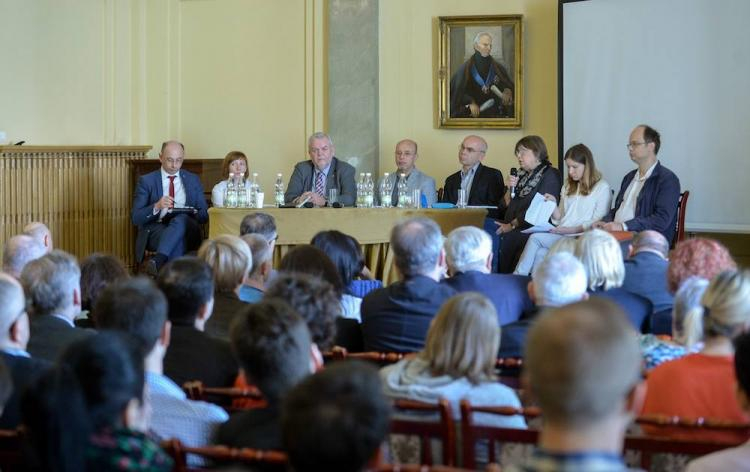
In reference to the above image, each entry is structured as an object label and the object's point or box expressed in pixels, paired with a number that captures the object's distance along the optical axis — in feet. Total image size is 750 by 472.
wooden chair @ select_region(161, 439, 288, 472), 8.00
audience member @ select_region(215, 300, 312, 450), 8.65
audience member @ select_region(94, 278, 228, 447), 9.71
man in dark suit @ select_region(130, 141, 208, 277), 30.12
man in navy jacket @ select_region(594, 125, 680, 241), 26.58
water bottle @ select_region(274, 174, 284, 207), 28.96
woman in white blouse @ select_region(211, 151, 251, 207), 30.60
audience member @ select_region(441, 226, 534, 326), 16.02
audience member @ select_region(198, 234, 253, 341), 15.52
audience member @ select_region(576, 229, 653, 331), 15.67
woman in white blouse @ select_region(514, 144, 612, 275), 27.94
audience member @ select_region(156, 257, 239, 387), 11.97
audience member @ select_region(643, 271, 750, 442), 10.36
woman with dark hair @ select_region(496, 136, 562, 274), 28.66
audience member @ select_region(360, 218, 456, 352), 14.26
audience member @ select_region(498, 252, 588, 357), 13.50
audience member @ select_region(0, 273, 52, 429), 10.20
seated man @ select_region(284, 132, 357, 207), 30.50
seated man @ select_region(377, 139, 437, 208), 30.68
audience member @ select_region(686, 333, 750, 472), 8.62
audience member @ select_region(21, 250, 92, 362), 12.76
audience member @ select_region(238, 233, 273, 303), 16.80
